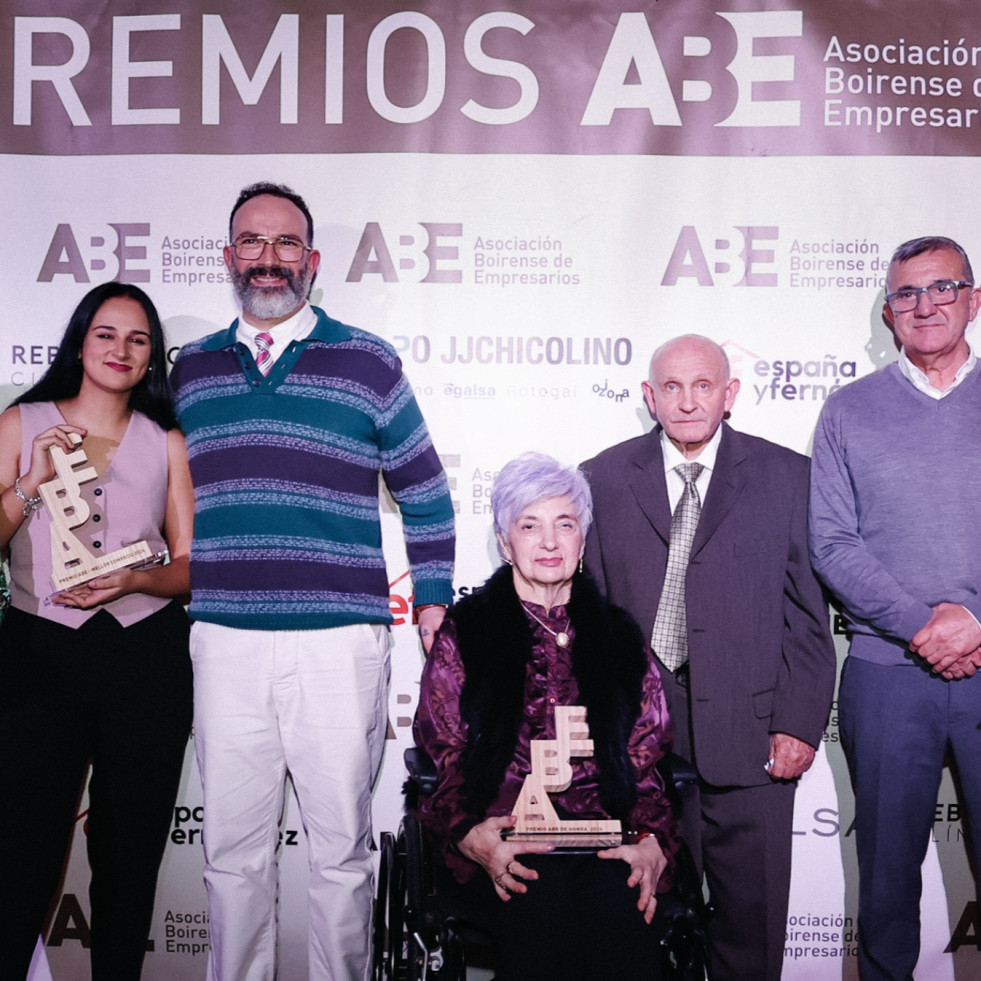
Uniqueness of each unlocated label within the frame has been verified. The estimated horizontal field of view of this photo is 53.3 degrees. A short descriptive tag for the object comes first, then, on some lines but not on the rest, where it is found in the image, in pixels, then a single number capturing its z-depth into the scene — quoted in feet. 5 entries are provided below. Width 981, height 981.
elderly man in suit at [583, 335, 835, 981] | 9.09
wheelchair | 7.09
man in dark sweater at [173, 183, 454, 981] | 9.00
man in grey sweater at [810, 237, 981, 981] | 8.80
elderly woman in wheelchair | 7.31
